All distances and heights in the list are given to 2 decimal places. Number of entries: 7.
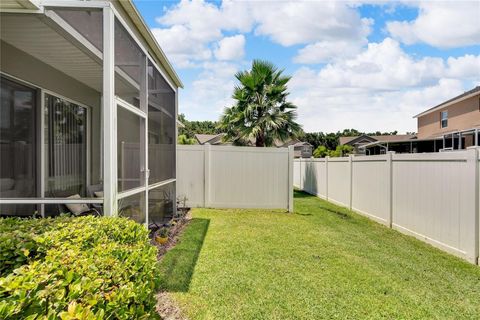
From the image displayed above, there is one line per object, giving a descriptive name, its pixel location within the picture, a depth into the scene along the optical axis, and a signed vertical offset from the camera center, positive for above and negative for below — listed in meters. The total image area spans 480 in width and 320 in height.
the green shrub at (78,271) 1.32 -0.61
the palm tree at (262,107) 13.48 +2.00
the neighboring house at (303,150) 39.25 +0.63
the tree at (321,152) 30.49 +0.30
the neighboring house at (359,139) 36.77 +1.92
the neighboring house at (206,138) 32.63 +1.77
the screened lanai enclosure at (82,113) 3.53 +0.68
